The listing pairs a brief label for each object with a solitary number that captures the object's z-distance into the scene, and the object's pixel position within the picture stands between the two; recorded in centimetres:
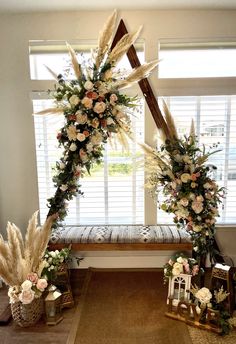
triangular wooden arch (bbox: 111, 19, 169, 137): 263
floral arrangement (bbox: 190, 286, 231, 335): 206
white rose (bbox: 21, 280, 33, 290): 206
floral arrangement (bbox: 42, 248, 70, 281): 230
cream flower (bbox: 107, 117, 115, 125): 212
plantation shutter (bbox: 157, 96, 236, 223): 299
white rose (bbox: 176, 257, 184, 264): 231
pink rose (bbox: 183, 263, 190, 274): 230
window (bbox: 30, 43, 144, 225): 303
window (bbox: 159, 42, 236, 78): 297
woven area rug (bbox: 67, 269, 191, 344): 204
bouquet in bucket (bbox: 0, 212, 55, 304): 211
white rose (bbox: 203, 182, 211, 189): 225
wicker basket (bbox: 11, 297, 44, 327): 214
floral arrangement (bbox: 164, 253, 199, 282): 228
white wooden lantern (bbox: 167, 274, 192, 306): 228
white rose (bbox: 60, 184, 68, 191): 235
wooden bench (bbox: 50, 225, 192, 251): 285
